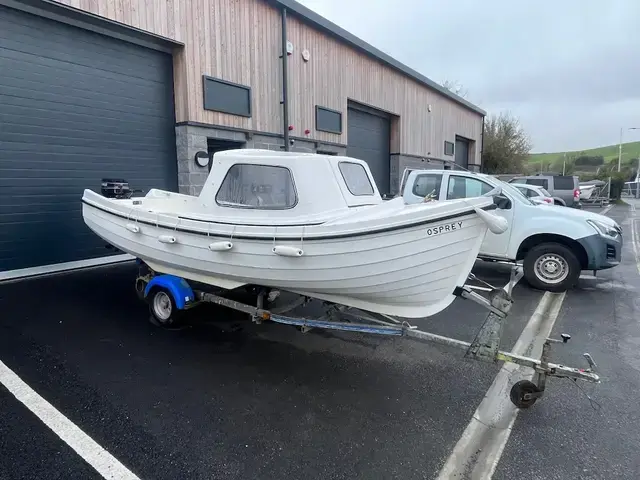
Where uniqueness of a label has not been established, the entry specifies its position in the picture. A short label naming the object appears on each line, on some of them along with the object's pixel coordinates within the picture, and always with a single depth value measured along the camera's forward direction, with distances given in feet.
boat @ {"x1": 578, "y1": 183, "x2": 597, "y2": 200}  92.69
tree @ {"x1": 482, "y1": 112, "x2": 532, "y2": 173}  111.86
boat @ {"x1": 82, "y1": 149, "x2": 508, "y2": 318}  10.69
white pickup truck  20.71
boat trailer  10.18
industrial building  22.59
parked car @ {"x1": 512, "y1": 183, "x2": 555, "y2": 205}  40.38
